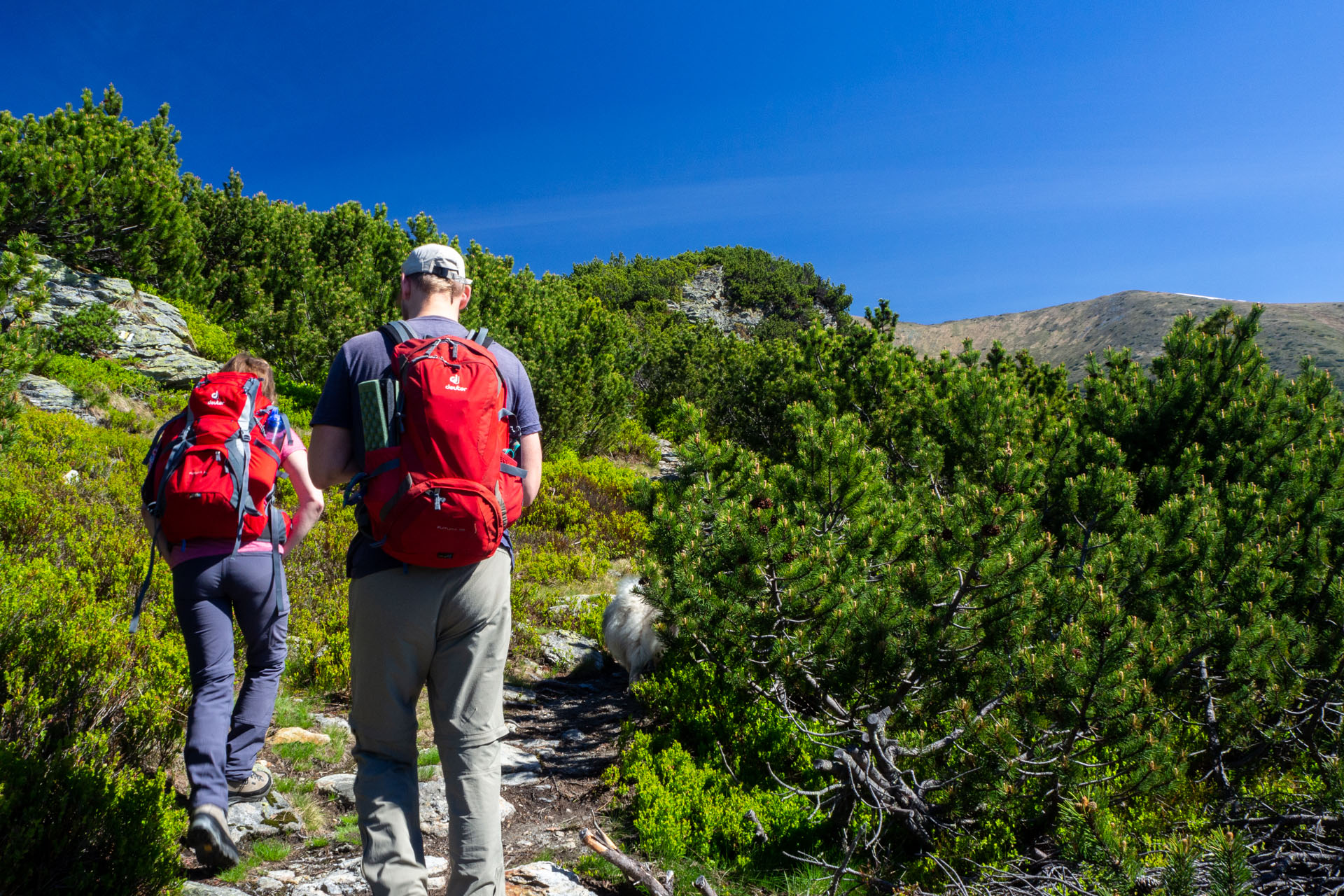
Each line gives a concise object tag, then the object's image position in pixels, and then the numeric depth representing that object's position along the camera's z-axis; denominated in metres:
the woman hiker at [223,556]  2.64
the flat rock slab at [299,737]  4.06
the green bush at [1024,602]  3.21
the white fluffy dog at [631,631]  5.73
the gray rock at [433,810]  3.51
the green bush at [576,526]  8.13
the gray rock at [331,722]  4.41
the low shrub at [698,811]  3.67
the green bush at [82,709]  2.32
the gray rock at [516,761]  4.44
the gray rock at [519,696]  5.50
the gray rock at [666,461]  15.14
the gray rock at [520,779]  4.28
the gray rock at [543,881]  2.97
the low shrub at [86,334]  10.93
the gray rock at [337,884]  2.71
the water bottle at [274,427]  2.93
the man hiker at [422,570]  1.95
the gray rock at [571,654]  6.36
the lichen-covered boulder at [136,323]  11.34
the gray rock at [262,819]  3.07
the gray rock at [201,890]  2.55
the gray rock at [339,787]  3.63
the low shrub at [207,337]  13.15
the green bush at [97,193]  10.88
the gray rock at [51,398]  8.99
